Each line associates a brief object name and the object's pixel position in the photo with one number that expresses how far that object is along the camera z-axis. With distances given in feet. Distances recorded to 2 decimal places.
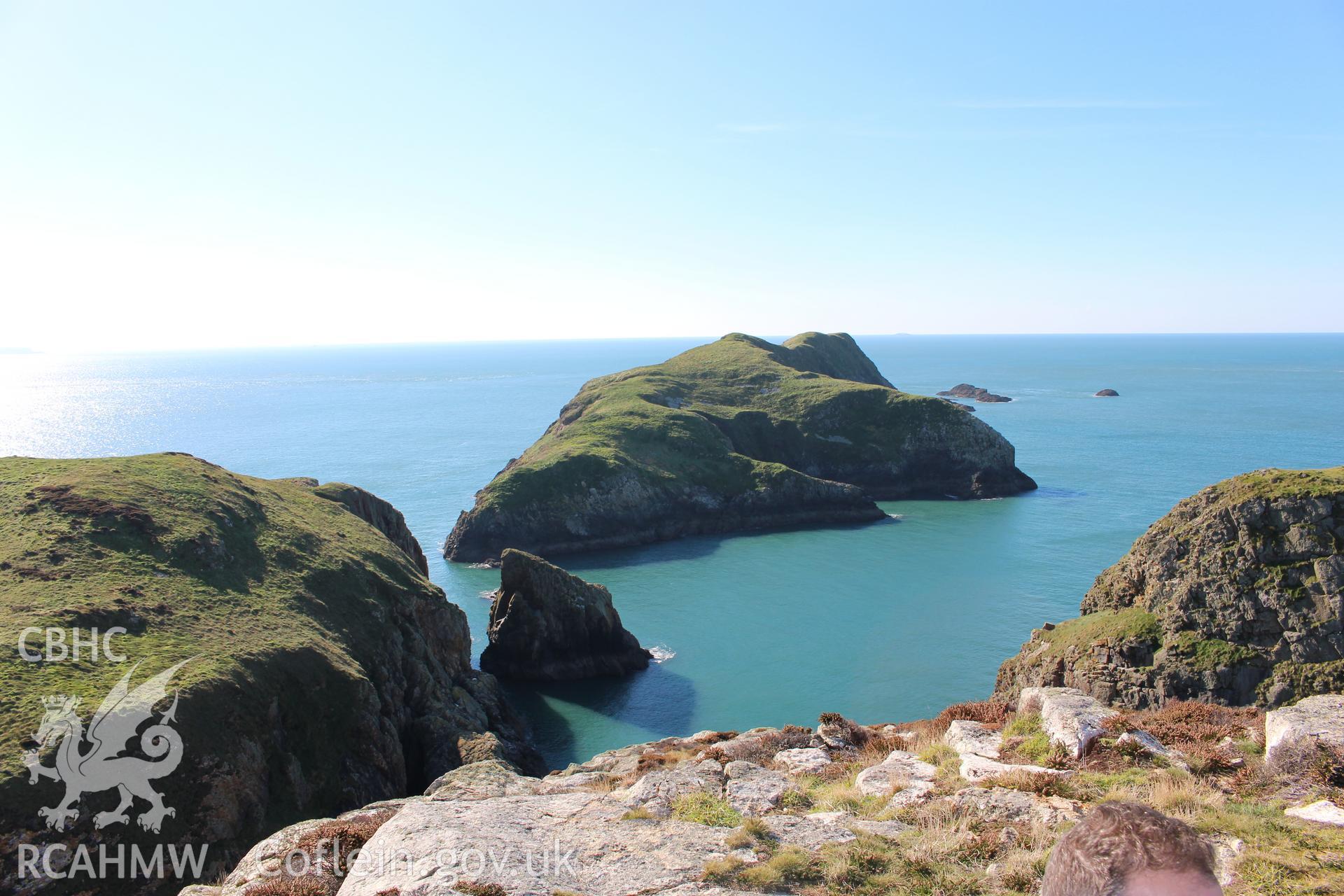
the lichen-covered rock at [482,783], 64.75
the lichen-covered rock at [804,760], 63.87
